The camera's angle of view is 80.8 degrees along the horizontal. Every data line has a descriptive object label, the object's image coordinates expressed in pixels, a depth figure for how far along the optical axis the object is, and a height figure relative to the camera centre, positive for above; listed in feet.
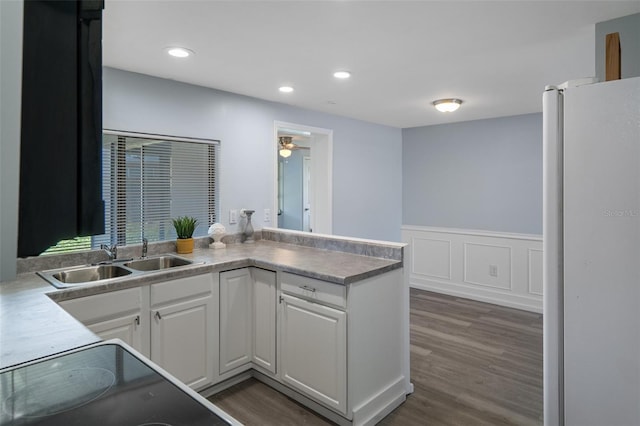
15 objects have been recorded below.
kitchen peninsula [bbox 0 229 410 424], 6.76 -2.03
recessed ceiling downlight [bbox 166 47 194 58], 7.45 +3.29
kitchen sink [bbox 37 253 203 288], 7.25 -1.14
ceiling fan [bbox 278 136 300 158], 18.29 +3.47
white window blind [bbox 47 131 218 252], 8.63 +0.73
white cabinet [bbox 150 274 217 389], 7.18 -2.28
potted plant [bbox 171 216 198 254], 9.38 -0.48
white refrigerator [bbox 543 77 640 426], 4.30 -0.46
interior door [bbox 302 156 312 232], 22.21 +1.36
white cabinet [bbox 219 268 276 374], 8.18 -2.33
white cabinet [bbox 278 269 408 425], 6.82 -2.48
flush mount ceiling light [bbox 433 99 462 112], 11.51 +3.40
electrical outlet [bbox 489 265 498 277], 14.76 -2.17
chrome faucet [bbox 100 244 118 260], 8.18 -0.77
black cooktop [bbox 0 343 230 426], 2.38 -1.28
